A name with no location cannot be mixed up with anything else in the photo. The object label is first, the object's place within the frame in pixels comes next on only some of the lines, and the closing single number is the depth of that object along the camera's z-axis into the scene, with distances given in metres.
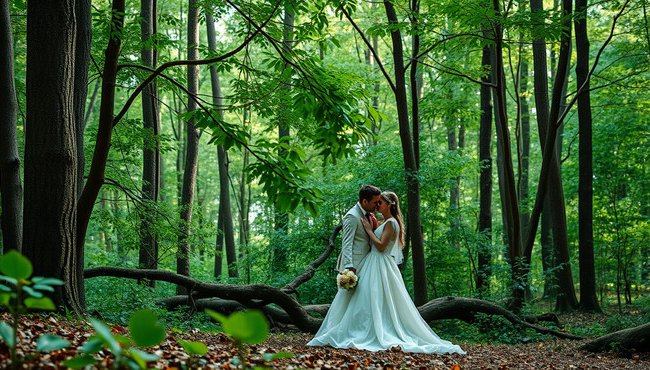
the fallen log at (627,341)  8.34
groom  8.22
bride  7.62
